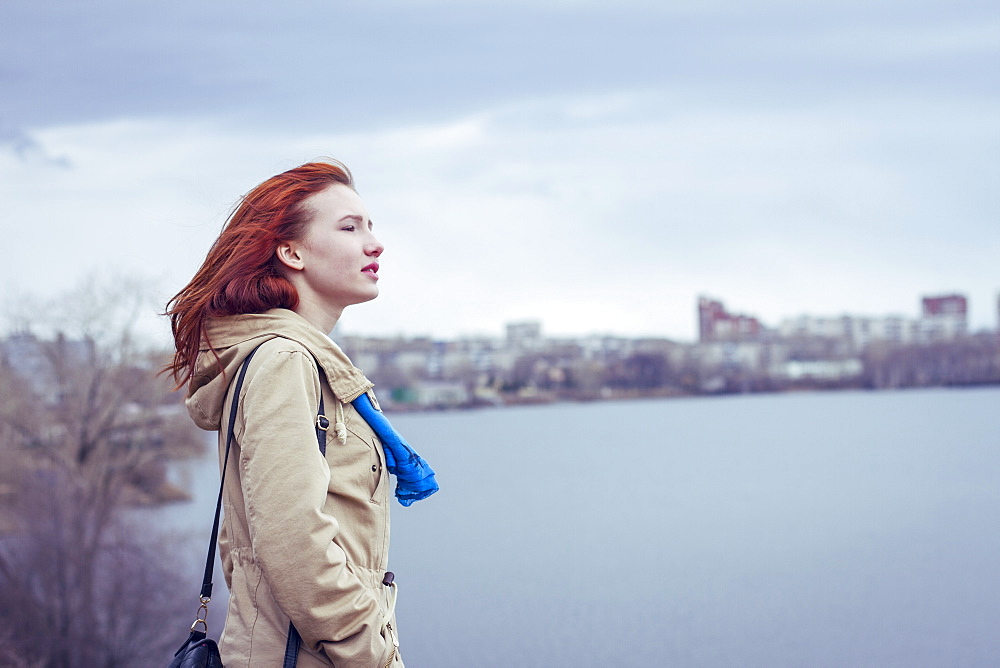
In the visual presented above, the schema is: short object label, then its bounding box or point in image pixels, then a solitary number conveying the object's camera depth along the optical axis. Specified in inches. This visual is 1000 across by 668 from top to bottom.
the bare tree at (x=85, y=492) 748.6
